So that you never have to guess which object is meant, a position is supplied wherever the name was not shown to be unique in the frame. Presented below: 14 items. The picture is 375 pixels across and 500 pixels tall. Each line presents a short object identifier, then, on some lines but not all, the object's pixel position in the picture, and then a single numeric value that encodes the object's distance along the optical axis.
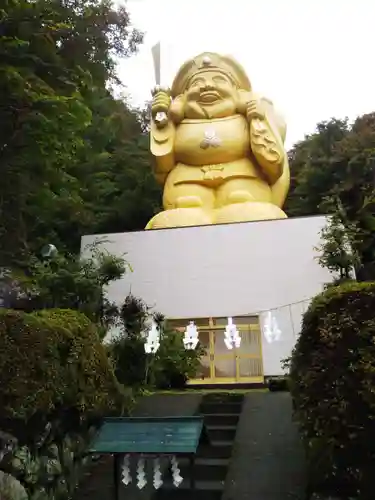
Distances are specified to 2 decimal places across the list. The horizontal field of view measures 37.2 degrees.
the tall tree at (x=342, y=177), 12.99
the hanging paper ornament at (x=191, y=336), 9.66
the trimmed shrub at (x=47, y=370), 4.91
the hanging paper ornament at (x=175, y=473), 5.12
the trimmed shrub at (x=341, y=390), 4.29
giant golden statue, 13.26
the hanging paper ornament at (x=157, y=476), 5.05
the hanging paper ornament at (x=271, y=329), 9.49
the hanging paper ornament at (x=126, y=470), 5.15
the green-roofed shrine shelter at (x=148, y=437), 4.88
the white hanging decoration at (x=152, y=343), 9.27
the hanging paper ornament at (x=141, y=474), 5.03
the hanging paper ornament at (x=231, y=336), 9.28
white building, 11.40
